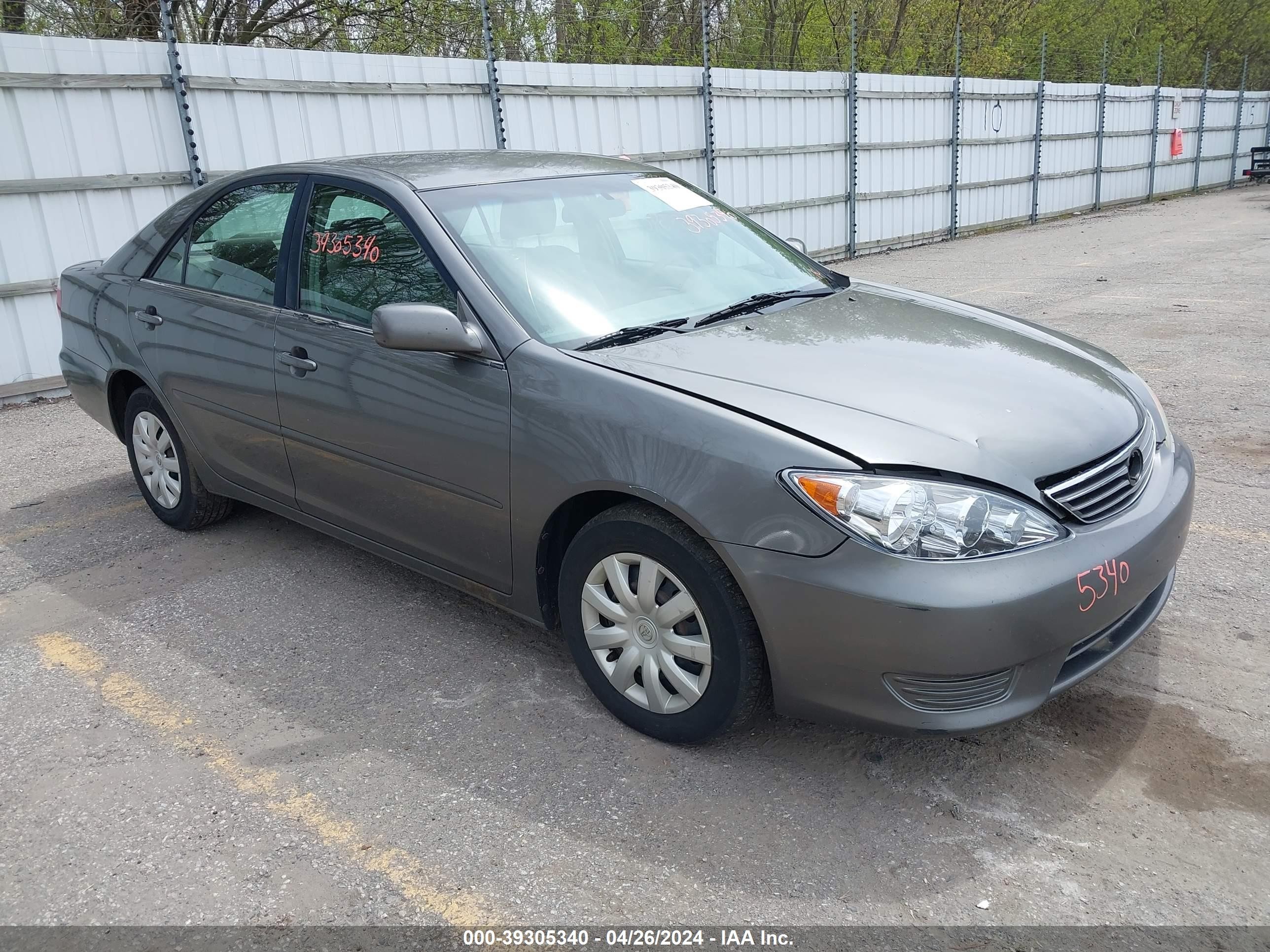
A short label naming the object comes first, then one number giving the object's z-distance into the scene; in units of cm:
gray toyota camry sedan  245
